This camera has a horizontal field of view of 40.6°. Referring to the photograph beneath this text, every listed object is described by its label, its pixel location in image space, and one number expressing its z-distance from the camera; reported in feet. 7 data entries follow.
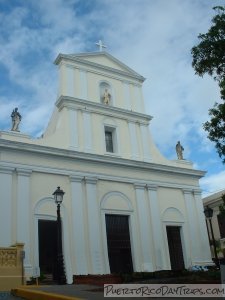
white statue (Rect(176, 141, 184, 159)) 72.83
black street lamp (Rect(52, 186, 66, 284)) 36.84
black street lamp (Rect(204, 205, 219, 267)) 52.22
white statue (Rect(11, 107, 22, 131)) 57.06
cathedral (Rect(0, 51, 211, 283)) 53.02
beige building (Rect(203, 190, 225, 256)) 88.36
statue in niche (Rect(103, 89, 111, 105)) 67.39
